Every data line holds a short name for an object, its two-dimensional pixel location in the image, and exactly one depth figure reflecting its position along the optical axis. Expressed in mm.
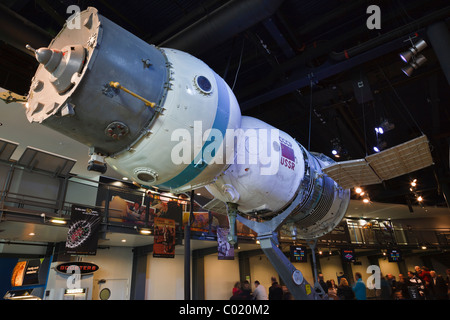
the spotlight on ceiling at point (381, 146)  9199
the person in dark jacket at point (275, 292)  7513
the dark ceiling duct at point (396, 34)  4785
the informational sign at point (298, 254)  11141
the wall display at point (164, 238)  8844
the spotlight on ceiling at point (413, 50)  4905
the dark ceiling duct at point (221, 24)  4324
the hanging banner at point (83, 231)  7129
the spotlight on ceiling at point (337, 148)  9086
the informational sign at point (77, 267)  8788
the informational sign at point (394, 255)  15766
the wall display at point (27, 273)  8102
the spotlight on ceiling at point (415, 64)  5133
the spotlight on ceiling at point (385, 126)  7496
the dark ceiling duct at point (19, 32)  4348
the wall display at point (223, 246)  10211
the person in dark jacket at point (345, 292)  7723
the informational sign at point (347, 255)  14187
